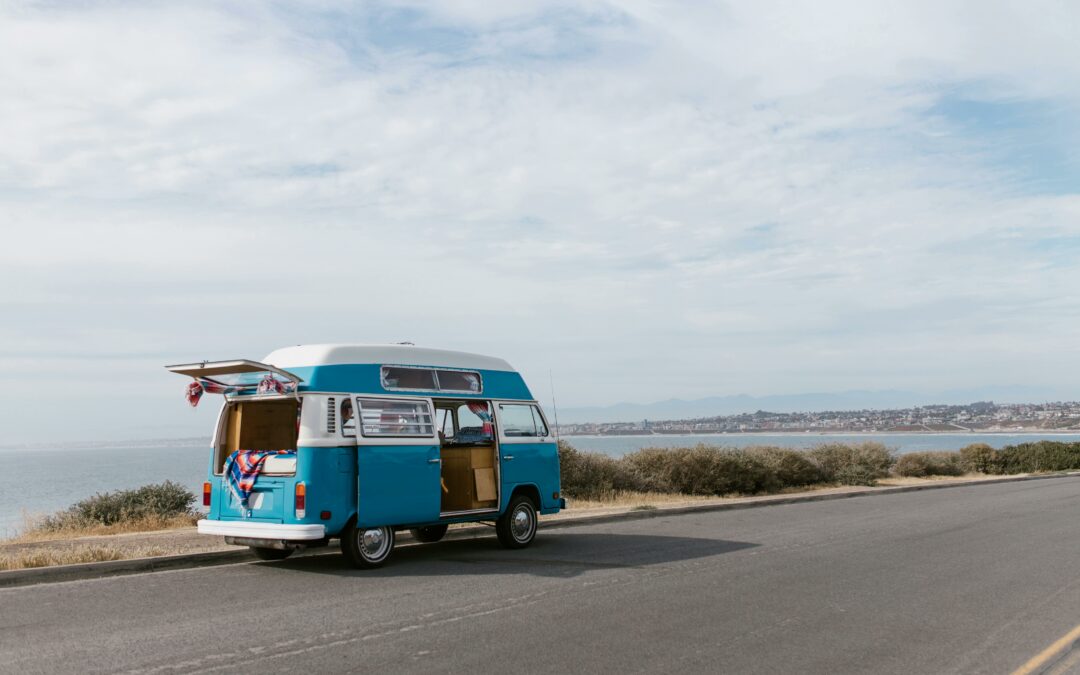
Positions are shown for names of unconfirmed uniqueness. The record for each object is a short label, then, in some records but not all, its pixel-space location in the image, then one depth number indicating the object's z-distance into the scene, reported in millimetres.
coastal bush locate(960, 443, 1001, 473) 47594
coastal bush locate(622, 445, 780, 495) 28094
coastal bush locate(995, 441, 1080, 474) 48125
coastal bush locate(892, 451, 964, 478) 41438
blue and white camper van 11209
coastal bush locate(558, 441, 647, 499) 25578
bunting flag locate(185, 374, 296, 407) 12062
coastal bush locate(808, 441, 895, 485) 32875
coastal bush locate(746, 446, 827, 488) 30594
